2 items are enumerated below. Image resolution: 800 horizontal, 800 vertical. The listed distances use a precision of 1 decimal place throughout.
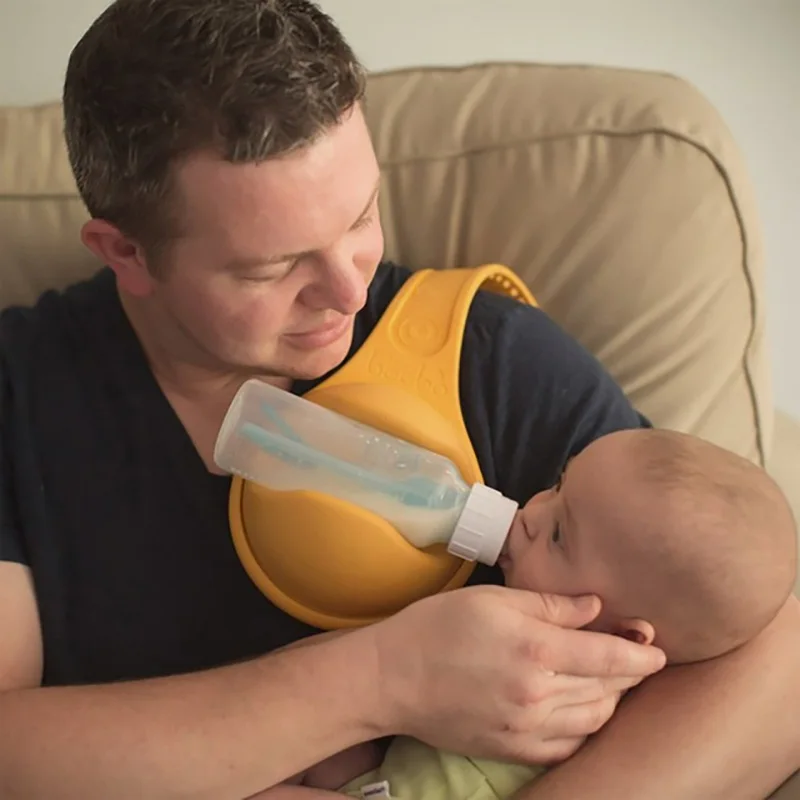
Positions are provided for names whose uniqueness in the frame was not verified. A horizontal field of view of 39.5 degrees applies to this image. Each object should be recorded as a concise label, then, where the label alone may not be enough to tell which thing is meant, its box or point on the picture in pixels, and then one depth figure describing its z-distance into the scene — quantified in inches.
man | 38.5
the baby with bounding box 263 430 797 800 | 38.8
